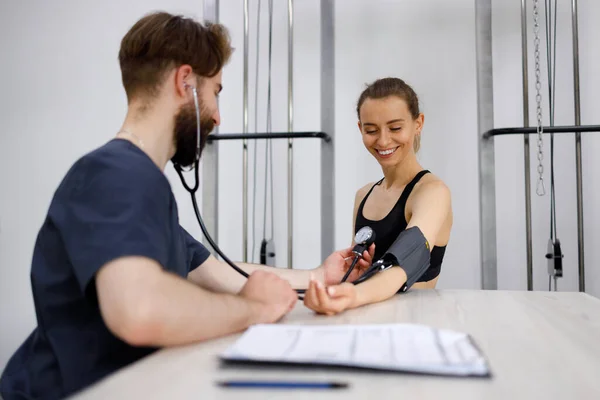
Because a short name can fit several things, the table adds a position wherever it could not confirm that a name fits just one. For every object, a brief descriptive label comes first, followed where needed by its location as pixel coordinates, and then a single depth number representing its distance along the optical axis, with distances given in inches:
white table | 20.4
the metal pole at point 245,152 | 91.4
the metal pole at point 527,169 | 83.0
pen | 20.5
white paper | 22.1
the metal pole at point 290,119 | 92.0
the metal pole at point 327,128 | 91.1
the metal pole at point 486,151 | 81.0
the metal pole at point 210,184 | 89.2
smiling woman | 57.7
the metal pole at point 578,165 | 83.4
